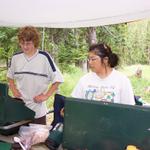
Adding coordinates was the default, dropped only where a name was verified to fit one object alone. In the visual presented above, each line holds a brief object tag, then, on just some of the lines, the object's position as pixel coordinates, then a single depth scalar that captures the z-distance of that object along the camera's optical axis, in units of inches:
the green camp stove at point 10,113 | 76.5
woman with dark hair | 82.4
